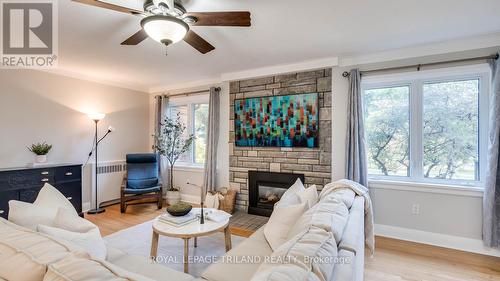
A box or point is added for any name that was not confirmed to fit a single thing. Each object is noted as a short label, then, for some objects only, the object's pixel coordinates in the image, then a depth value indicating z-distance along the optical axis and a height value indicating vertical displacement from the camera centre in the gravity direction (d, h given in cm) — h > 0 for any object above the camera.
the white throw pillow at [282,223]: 181 -65
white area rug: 246 -125
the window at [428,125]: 284 +18
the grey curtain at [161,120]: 507 +38
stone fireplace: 352 -17
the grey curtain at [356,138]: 320 +2
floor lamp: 409 +33
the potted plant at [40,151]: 352 -18
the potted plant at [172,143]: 459 -8
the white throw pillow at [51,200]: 168 -43
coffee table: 211 -81
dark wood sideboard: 307 -60
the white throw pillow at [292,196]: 209 -51
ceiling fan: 175 +93
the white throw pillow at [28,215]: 150 -48
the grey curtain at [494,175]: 256 -37
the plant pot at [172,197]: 456 -109
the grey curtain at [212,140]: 435 -2
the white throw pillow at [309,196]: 202 -50
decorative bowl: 238 -70
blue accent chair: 416 -77
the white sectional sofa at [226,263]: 84 -47
